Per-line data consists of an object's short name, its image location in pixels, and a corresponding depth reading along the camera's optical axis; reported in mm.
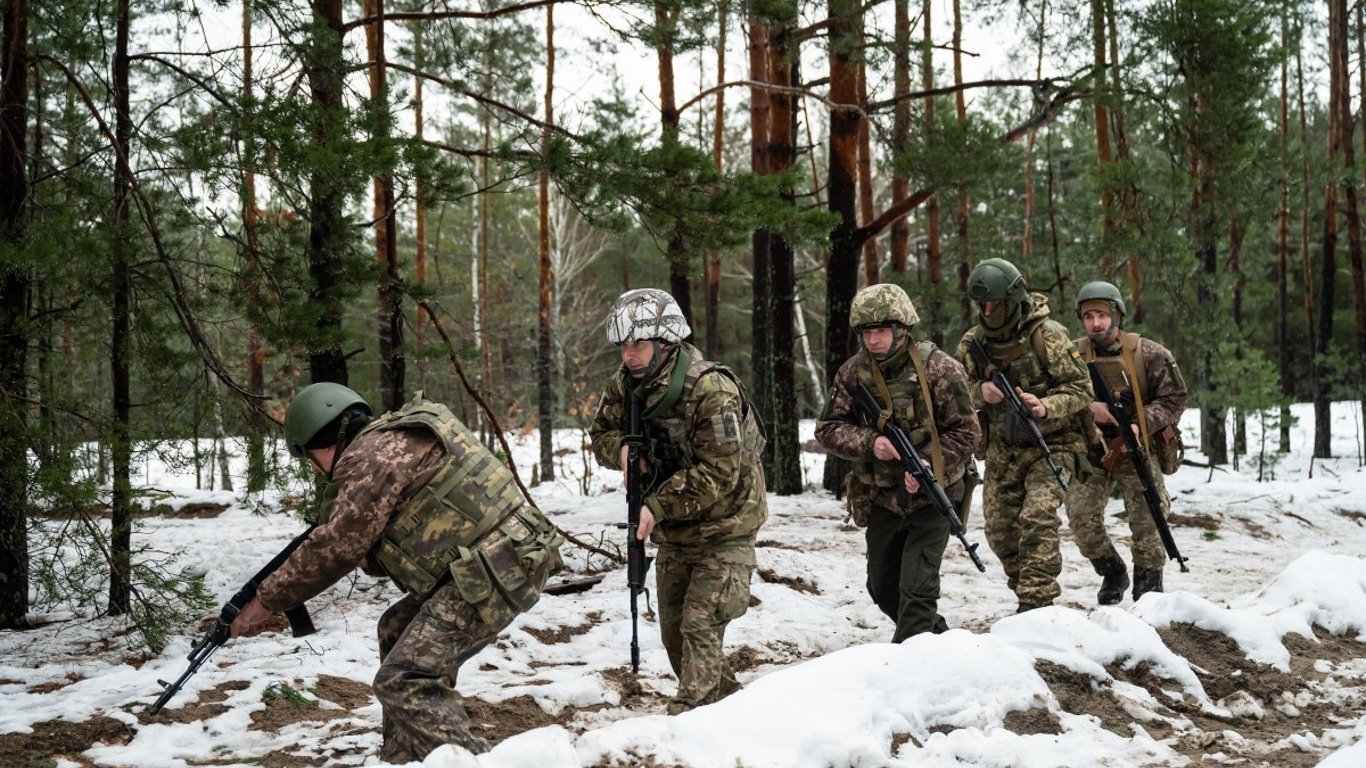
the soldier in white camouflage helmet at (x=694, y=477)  4641
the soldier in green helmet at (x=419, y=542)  3801
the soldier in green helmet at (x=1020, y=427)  6438
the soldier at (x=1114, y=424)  7188
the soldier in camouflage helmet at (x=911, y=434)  5598
